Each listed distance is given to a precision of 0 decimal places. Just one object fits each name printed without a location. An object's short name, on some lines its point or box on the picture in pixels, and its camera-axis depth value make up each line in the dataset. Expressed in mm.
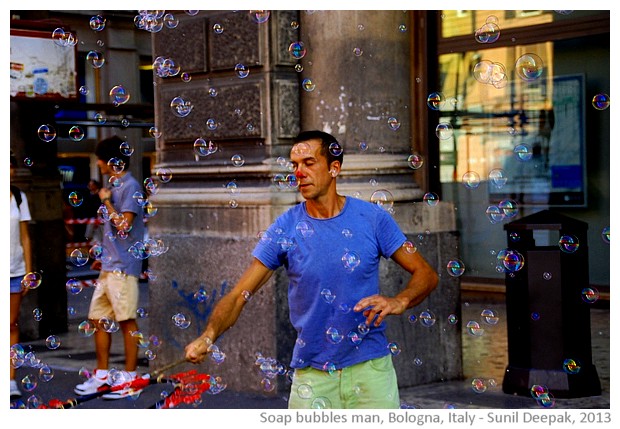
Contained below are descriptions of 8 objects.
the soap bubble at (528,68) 6145
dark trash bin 6723
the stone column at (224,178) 7156
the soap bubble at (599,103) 6716
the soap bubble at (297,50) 7238
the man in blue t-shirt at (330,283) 4125
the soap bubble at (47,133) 7078
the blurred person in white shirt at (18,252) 7352
